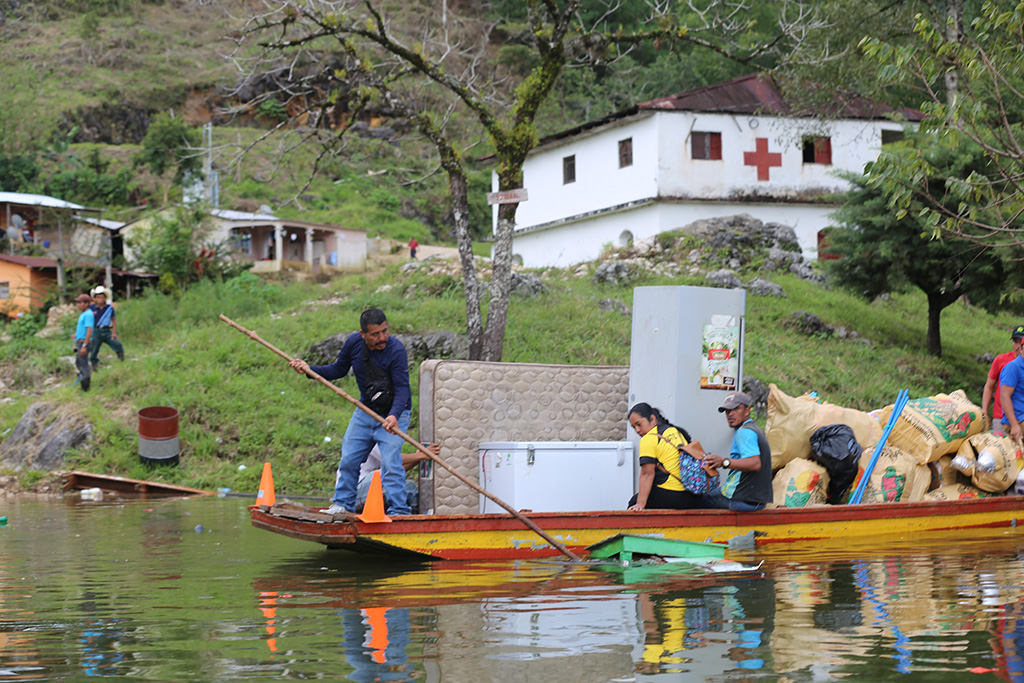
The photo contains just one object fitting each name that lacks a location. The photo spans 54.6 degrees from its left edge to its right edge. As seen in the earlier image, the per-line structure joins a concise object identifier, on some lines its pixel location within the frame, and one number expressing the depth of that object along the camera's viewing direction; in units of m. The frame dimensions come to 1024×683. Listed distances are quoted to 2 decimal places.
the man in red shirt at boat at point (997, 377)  10.52
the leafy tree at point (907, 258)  19.06
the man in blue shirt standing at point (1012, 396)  10.38
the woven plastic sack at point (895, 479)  9.83
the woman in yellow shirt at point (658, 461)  8.64
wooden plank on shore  14.55
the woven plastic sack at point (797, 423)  9.71
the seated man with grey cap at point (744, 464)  8.68
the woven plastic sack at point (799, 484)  9.62
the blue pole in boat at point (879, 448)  9.77
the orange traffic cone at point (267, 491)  9.34
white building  29.22
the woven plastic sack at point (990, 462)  10.13
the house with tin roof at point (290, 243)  38.06
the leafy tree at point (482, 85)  14.87
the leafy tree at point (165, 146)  47.09
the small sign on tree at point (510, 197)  13.76
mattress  9.42
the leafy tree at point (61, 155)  48.75
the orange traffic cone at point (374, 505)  8.09
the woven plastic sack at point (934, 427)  10.02
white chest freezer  8.94
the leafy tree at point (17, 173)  44.69
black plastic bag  9.55
